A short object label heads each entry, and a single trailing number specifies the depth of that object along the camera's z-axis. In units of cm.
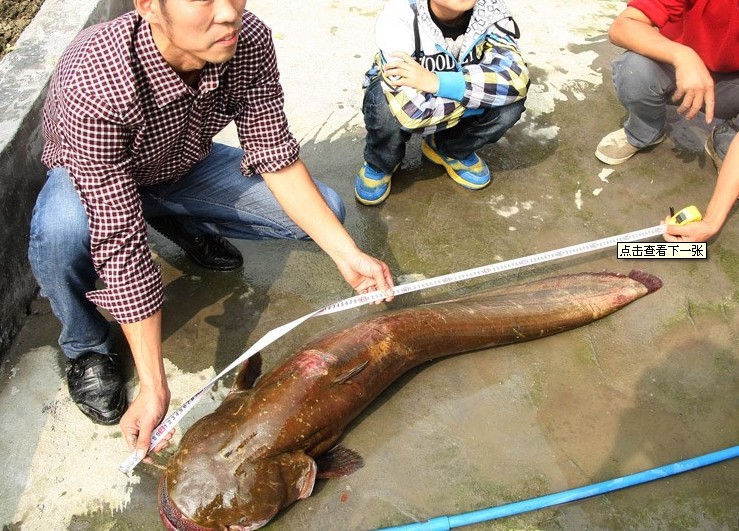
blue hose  230
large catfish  208
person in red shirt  307
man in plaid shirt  203
